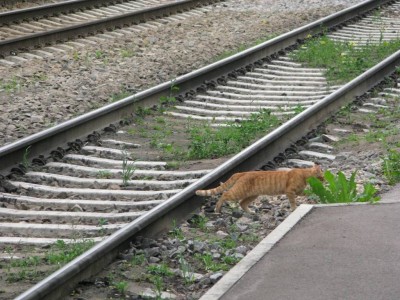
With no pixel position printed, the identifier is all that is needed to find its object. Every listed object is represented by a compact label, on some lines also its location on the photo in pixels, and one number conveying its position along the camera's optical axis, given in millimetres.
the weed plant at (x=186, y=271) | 13445
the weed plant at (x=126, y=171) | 18281
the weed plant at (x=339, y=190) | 16406
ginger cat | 16344
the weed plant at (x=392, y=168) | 18031
